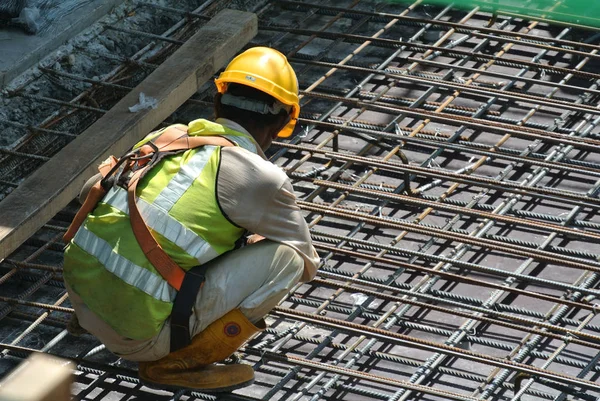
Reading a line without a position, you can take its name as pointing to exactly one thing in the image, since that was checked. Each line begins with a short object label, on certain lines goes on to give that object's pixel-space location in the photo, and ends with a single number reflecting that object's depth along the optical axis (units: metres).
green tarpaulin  15.46
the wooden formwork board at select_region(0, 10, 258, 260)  11.42
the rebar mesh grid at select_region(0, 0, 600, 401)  9.98
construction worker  8.62
